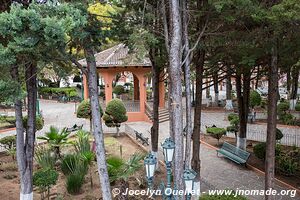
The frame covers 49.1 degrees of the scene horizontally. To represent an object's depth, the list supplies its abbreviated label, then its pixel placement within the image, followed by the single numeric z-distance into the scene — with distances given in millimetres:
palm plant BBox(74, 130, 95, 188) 10212
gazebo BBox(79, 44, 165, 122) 22719
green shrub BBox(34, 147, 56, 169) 10625
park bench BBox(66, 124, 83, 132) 18391
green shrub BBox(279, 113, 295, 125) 20948
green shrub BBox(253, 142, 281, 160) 13172
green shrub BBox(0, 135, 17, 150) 14086
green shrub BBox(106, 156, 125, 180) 8586
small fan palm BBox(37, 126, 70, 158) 12391
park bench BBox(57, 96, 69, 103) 34906
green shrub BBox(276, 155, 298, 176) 12164
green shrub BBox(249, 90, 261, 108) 24875
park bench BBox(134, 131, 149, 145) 15453
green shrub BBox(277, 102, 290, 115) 23391
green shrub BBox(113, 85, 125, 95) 32062
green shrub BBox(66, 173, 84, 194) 9727
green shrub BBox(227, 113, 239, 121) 19941
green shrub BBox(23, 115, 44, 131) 15977
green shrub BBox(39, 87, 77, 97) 37531
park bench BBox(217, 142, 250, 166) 12716
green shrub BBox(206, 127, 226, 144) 15984
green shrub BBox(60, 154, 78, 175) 10742
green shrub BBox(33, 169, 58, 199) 8680
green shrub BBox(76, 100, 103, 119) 17672
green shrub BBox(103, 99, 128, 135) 18016
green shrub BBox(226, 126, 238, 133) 16938
